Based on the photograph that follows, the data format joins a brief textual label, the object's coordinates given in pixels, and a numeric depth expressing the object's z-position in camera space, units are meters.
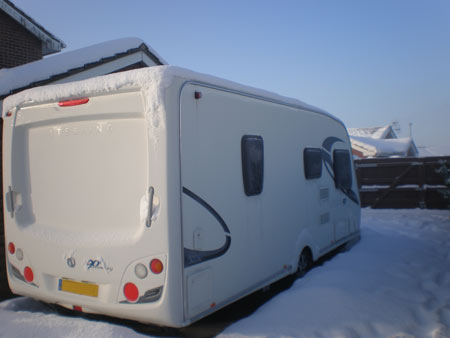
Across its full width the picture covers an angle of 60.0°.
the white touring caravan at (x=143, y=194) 3.09
